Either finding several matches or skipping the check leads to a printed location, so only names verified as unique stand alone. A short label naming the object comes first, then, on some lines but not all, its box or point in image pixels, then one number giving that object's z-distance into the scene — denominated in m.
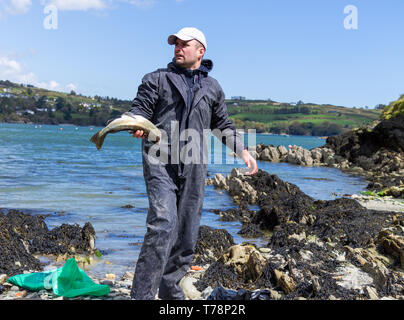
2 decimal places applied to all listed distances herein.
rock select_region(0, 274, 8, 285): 6.48
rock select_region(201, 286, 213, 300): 6.43
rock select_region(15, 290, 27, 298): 5.88
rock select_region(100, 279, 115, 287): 6.65
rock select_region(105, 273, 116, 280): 8.03
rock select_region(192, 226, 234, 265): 9.45
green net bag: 5.77
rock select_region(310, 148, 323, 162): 52.42
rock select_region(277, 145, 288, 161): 56.35
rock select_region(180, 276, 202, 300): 6.61
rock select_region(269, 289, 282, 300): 6.17
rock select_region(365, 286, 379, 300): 6.33
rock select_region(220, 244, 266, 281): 7.14
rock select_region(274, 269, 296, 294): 6.49
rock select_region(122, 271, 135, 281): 7.67
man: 4.97
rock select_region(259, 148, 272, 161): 56.16
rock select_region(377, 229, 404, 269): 8.11
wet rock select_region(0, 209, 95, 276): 8.13
